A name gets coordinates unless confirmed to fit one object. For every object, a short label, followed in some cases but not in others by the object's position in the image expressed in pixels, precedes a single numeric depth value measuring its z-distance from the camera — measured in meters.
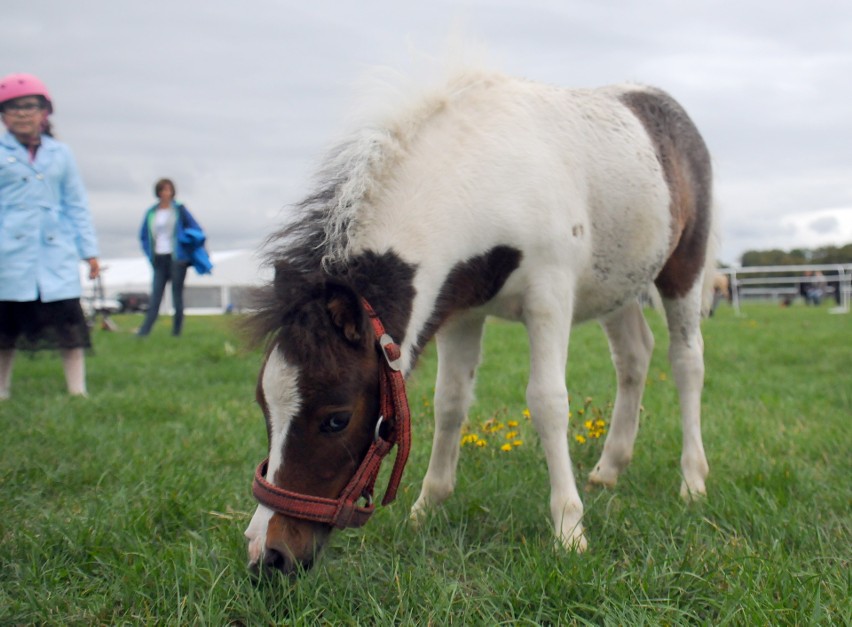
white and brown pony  2.40
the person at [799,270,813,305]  28.88
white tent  43.62
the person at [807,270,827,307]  27.14
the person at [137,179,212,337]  10.44
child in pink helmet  5.66
